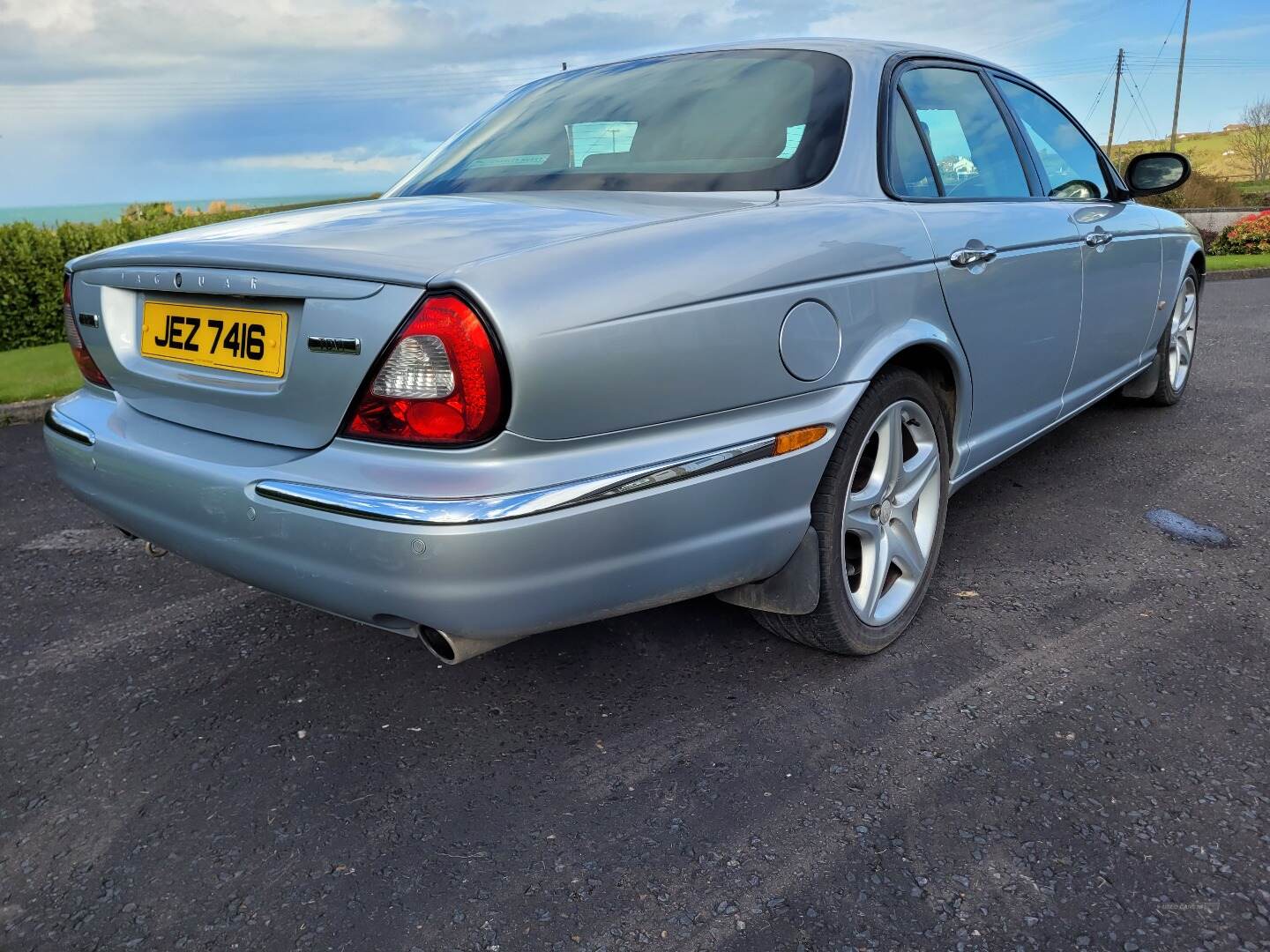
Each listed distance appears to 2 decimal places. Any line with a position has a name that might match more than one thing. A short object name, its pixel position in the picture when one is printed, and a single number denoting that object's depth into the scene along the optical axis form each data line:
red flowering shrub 19.92
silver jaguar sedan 1.81
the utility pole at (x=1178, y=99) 40.62
